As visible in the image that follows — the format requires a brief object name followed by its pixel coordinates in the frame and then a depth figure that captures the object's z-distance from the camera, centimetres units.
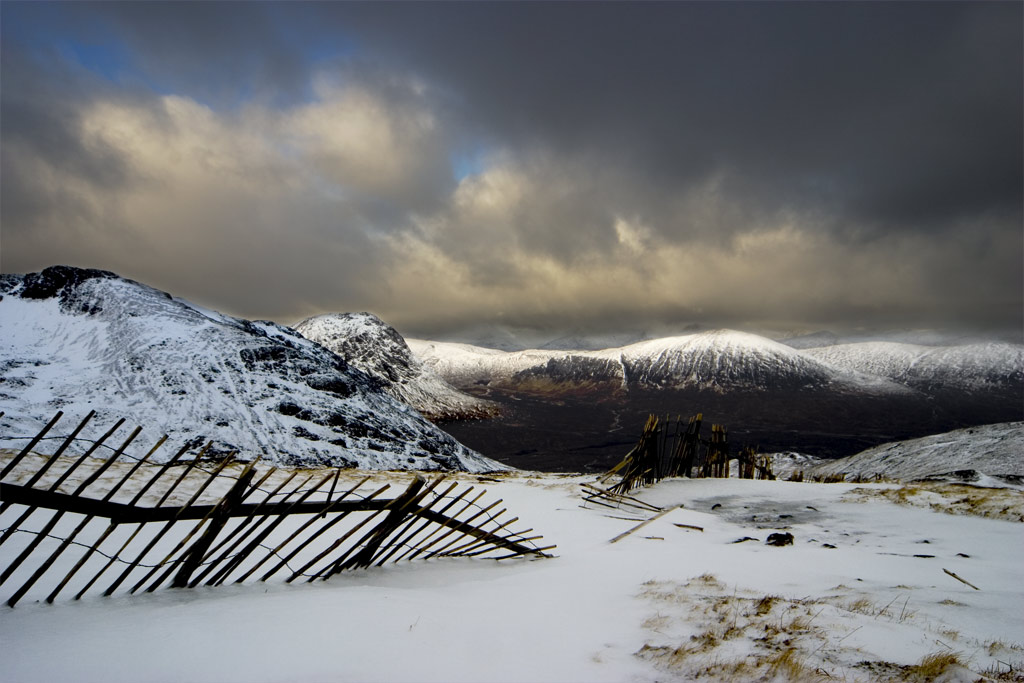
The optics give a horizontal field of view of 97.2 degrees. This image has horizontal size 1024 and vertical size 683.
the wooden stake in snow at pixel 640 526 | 684
